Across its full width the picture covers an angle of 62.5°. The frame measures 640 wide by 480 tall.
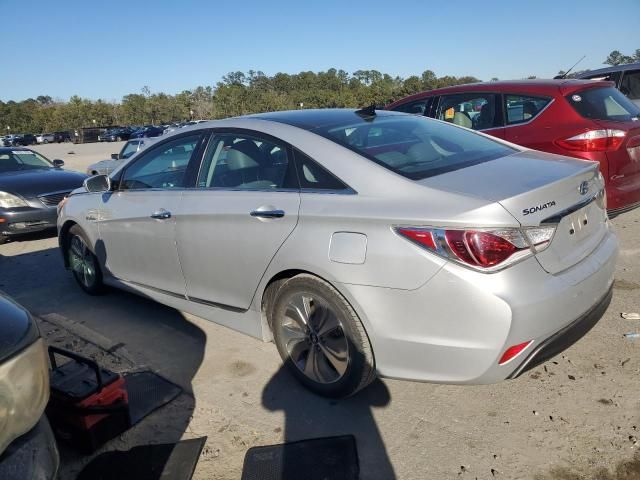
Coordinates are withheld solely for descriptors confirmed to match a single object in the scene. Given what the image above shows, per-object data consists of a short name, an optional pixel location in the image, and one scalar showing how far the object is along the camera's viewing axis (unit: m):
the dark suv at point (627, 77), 9.84
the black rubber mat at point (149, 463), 2.54
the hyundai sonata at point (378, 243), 2.36
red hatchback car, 4.83
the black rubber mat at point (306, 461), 2.47
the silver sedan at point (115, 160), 13.26
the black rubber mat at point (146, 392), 3.11
